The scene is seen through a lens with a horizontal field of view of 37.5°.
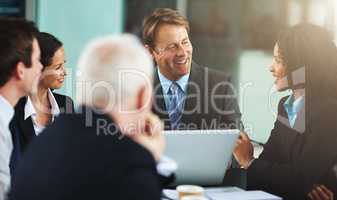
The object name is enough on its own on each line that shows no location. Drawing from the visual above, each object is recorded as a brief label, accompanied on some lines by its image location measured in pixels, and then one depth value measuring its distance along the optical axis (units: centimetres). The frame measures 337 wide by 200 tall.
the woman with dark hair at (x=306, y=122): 232
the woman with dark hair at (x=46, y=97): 251
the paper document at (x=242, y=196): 176
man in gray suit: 280
